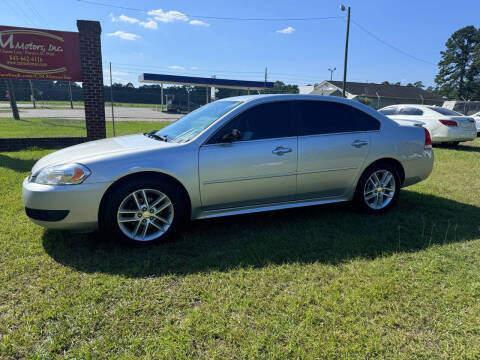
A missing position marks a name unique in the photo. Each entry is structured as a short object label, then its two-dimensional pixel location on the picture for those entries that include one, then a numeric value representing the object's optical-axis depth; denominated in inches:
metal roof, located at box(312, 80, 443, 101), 1888.2
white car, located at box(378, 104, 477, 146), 417.7
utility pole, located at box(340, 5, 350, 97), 898.7
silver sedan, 127.0
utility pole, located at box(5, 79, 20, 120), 464.1
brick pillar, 348.5
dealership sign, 348.5
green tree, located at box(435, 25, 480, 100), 2304.4
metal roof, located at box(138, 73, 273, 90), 1456.3
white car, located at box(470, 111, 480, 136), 617.0
